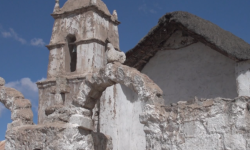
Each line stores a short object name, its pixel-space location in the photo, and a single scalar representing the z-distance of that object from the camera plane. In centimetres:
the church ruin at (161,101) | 517
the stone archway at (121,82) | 568
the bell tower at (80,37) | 1509
